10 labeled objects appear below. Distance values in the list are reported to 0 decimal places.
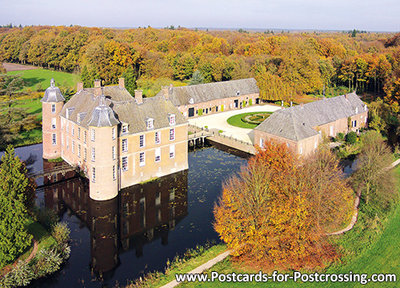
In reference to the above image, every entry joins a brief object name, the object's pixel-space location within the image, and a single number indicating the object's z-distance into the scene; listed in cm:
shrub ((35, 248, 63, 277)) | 2403
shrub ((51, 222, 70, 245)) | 2752
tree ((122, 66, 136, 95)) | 7156
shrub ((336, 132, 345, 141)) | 5222
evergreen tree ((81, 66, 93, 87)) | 6869
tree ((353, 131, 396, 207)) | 3294
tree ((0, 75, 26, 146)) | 4991
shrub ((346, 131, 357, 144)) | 5025
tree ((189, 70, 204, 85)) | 7838
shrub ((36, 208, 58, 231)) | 2953
